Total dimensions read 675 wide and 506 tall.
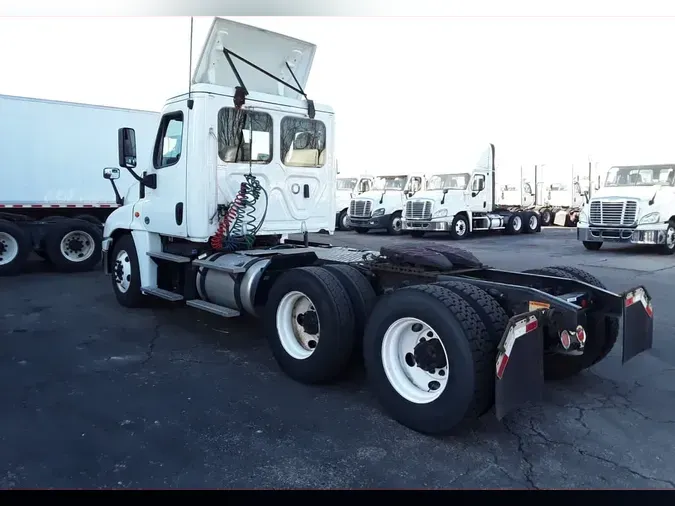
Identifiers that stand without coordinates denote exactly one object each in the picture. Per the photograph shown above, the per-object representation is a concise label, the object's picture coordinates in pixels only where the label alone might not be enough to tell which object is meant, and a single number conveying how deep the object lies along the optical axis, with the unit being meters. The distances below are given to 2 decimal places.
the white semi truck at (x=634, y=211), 15.21
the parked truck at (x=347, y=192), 24.61
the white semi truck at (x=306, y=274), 3.73
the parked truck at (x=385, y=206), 22.31
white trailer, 11.34
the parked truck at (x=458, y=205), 20.62
